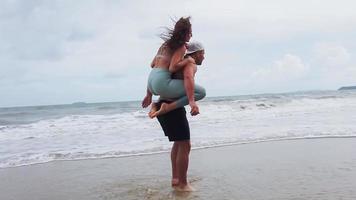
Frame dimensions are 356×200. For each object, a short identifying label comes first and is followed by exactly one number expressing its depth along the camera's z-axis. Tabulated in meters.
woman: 4.24
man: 4.33
